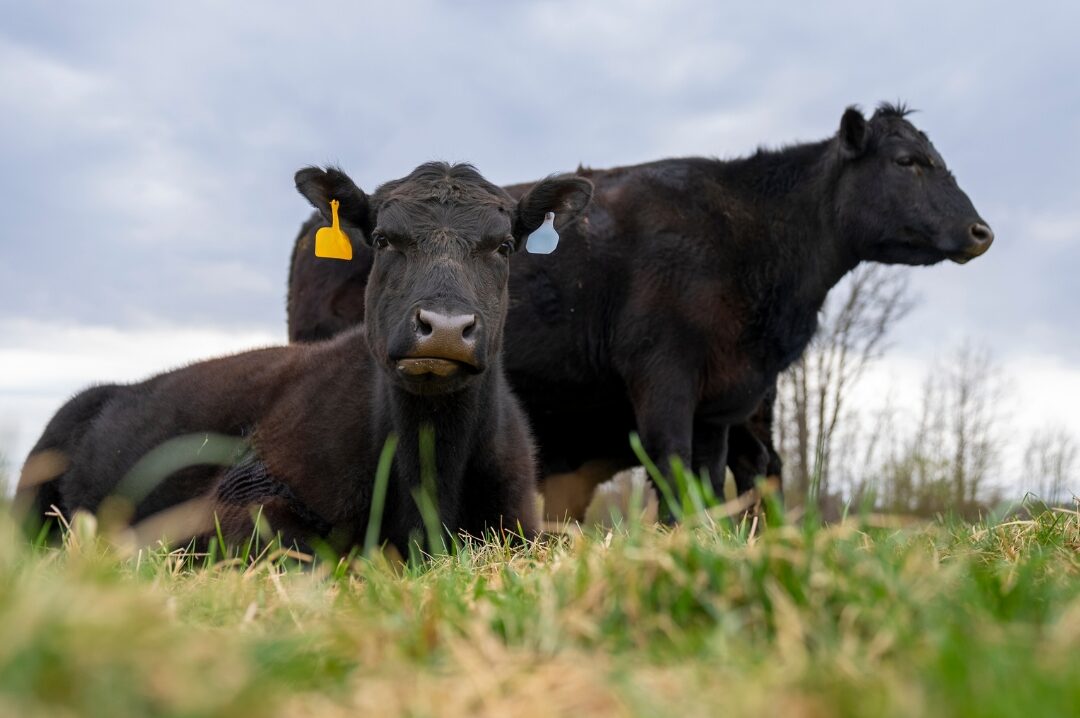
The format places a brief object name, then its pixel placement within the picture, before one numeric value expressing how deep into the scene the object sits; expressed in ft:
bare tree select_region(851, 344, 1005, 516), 76.79
